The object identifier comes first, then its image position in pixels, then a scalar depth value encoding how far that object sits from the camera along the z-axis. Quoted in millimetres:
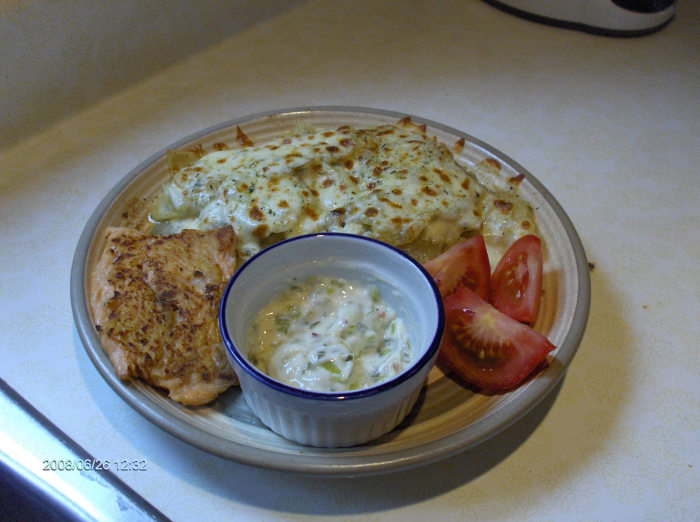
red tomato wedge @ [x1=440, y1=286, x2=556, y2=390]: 358
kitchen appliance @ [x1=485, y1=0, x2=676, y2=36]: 732
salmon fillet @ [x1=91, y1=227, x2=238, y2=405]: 356
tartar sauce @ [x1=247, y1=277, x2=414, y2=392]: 337
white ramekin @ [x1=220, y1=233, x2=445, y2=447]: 316
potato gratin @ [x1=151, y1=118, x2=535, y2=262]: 413
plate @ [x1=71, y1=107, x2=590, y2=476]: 324
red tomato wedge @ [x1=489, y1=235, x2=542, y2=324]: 391
